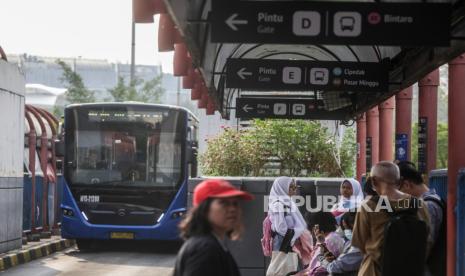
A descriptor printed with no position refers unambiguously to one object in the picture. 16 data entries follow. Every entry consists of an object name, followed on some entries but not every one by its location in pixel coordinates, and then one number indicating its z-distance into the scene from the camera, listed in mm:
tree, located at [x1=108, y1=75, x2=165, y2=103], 57969
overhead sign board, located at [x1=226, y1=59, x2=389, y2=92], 15523
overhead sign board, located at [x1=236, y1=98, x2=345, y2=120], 20547
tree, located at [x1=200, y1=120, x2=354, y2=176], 24453
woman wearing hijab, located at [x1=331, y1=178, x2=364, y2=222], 11148
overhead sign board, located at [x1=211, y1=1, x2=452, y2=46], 10734
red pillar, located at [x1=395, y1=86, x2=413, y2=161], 16828
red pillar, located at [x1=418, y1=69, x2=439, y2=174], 14578
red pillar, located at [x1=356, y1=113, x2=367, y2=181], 23031
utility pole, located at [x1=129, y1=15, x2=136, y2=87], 51462
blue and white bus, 21047
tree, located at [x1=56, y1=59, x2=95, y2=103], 57219
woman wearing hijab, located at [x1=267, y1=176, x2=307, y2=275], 11805
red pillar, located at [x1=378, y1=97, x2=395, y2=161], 20094
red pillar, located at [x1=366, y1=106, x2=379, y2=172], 21770
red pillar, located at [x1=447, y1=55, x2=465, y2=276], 10805
